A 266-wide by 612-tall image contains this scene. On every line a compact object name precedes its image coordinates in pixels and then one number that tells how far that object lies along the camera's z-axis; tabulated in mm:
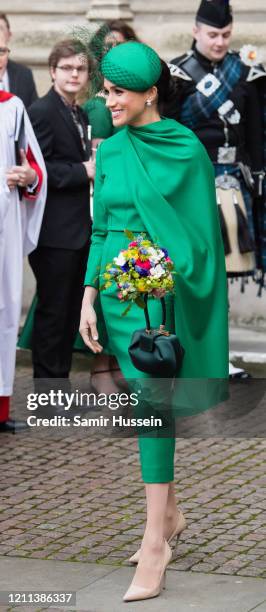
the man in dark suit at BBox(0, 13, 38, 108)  13495
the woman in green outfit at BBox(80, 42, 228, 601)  7372
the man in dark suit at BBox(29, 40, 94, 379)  11411
